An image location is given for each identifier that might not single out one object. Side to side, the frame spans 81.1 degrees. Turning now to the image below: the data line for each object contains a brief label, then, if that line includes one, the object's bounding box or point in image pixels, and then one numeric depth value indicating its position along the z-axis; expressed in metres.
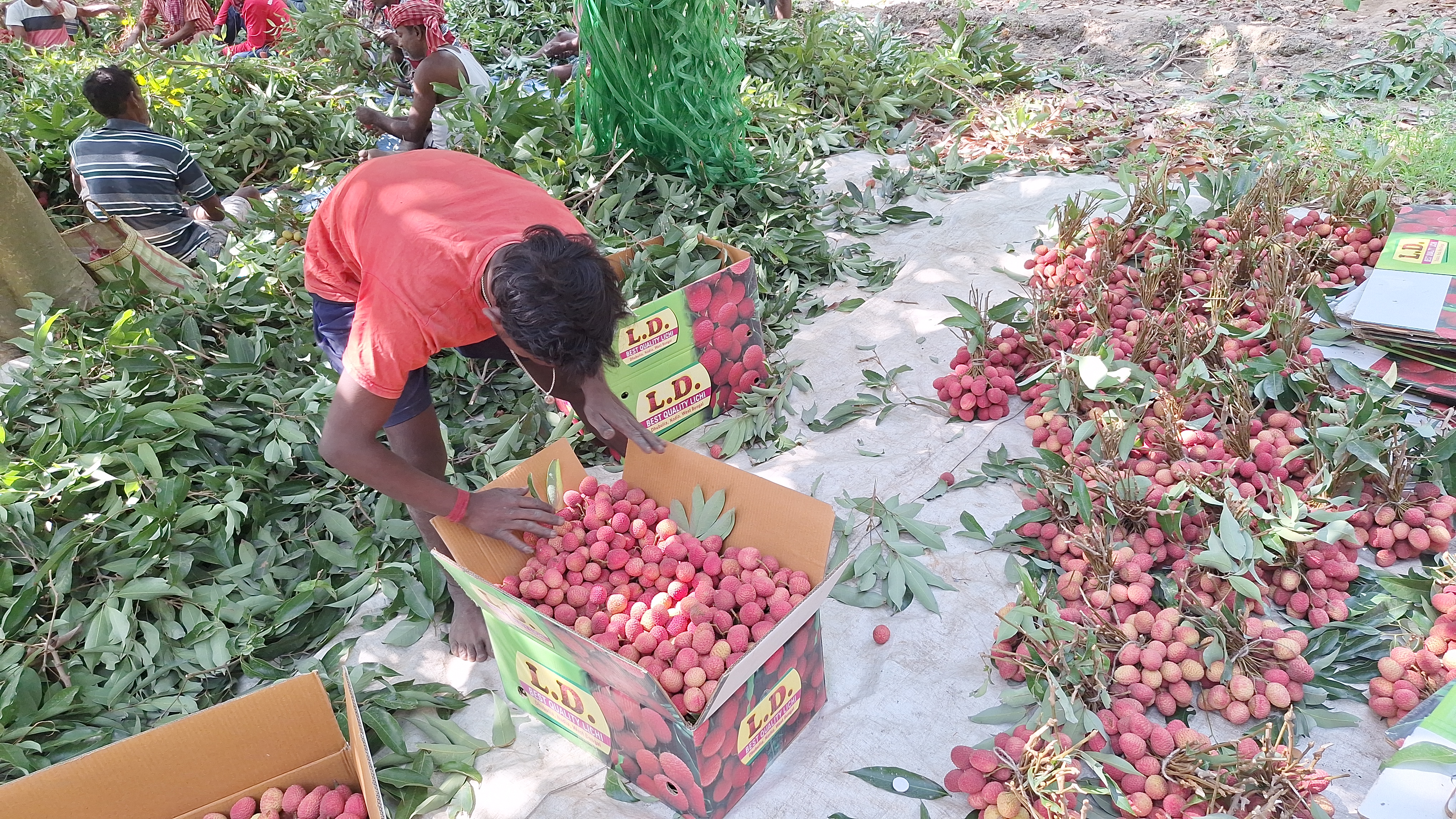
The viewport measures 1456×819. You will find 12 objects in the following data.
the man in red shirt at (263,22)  5.17
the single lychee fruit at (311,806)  1.39
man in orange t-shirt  1.29
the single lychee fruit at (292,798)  1.41
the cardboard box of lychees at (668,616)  1.33
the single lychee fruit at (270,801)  1.40
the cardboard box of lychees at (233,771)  1.26
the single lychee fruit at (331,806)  1.40
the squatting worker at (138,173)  2.92
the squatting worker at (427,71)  3.31
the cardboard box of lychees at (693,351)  2.11
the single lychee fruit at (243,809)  1.39
